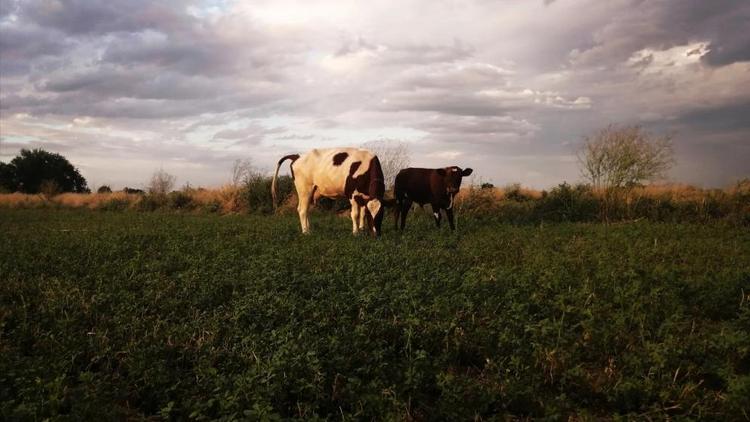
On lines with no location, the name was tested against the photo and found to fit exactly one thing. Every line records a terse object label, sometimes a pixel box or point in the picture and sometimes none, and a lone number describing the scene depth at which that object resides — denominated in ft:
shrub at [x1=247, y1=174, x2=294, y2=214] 76.33
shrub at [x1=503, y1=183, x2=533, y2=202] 67.99
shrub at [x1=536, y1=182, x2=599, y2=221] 55.88
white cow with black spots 42.60
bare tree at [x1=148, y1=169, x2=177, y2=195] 95.66
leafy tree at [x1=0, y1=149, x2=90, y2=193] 174.73
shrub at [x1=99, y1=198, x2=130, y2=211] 92.37
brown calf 45.98
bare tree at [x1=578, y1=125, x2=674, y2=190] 56.34
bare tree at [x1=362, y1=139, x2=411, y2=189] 75.51
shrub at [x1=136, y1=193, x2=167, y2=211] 90.22
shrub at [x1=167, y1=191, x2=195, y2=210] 87.35
